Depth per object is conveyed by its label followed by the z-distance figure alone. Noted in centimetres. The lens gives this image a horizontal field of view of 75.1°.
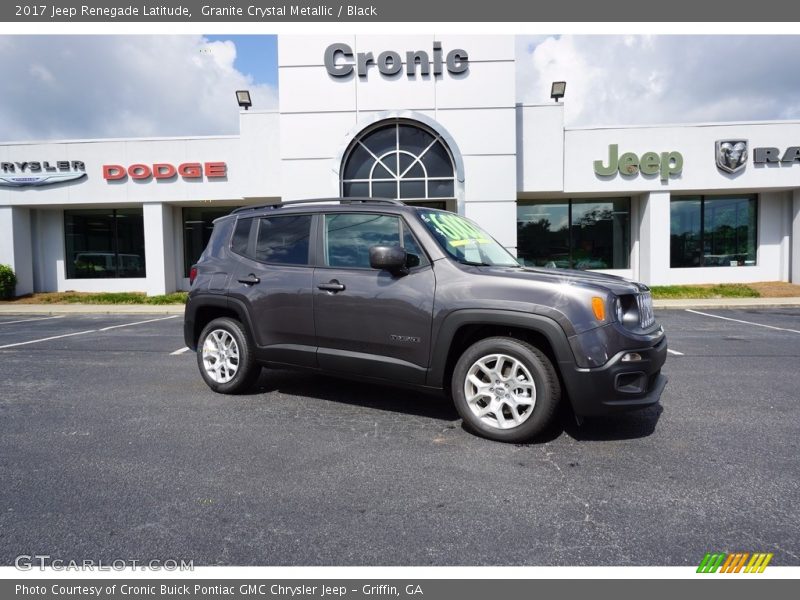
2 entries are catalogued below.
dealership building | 1573
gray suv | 380
